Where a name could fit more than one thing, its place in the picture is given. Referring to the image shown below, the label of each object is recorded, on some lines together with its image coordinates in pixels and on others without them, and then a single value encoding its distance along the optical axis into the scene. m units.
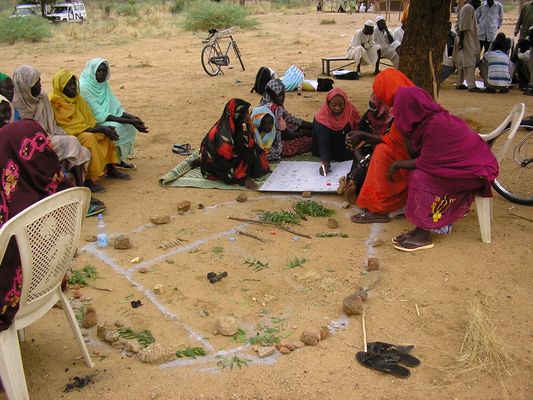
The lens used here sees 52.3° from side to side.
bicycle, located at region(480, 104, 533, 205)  4.90
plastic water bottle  4.27
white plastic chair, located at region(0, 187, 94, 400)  2.21
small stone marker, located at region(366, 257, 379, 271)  3.77
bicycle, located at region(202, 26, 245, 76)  11.67
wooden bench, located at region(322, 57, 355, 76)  10.96
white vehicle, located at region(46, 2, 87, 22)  27.84
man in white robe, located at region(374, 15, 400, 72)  10.99
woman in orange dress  4.55
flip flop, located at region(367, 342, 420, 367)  2.85
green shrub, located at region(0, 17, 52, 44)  20.50
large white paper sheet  5.28
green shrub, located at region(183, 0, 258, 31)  22.55
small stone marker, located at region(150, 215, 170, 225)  4.64
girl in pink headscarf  5.68
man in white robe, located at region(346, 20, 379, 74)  10.84
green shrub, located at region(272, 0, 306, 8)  37.72
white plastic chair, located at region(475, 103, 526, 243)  4.10
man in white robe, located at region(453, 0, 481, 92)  9.40
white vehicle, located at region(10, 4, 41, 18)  28.42
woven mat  5.53
